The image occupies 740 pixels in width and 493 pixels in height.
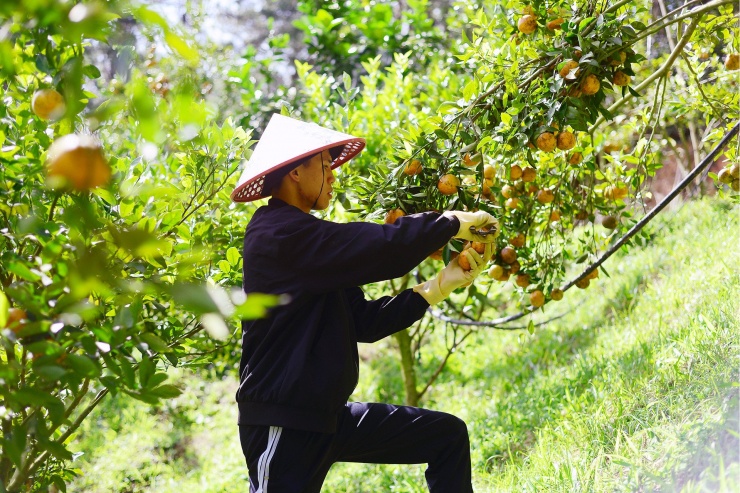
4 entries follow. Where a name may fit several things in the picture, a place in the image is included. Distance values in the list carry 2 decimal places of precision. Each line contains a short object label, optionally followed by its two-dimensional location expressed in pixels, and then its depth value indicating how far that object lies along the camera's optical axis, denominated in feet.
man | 6.58
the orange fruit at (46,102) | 5.49
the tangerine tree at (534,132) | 7.50
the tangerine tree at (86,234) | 3.48
